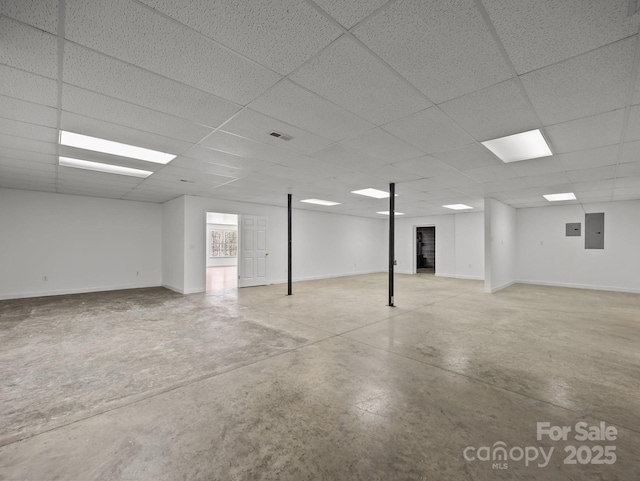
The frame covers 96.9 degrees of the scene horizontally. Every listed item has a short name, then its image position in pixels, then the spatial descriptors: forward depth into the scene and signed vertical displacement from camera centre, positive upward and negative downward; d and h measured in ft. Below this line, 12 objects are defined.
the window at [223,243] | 50.62 -0.61
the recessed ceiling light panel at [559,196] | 23.04 +3.96
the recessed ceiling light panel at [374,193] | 22.38 +3.96
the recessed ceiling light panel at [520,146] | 11.01 +4.10
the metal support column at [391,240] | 19.19 +0.08
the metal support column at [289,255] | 24.16 -1.30
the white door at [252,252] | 27.68 -1.21
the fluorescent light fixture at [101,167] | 14.64 +3.97
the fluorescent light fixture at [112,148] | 11.38 +4.05
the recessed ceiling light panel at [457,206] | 29.68 +3.82
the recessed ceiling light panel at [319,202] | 27.35 +3.87
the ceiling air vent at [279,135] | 10.77 +4.06
